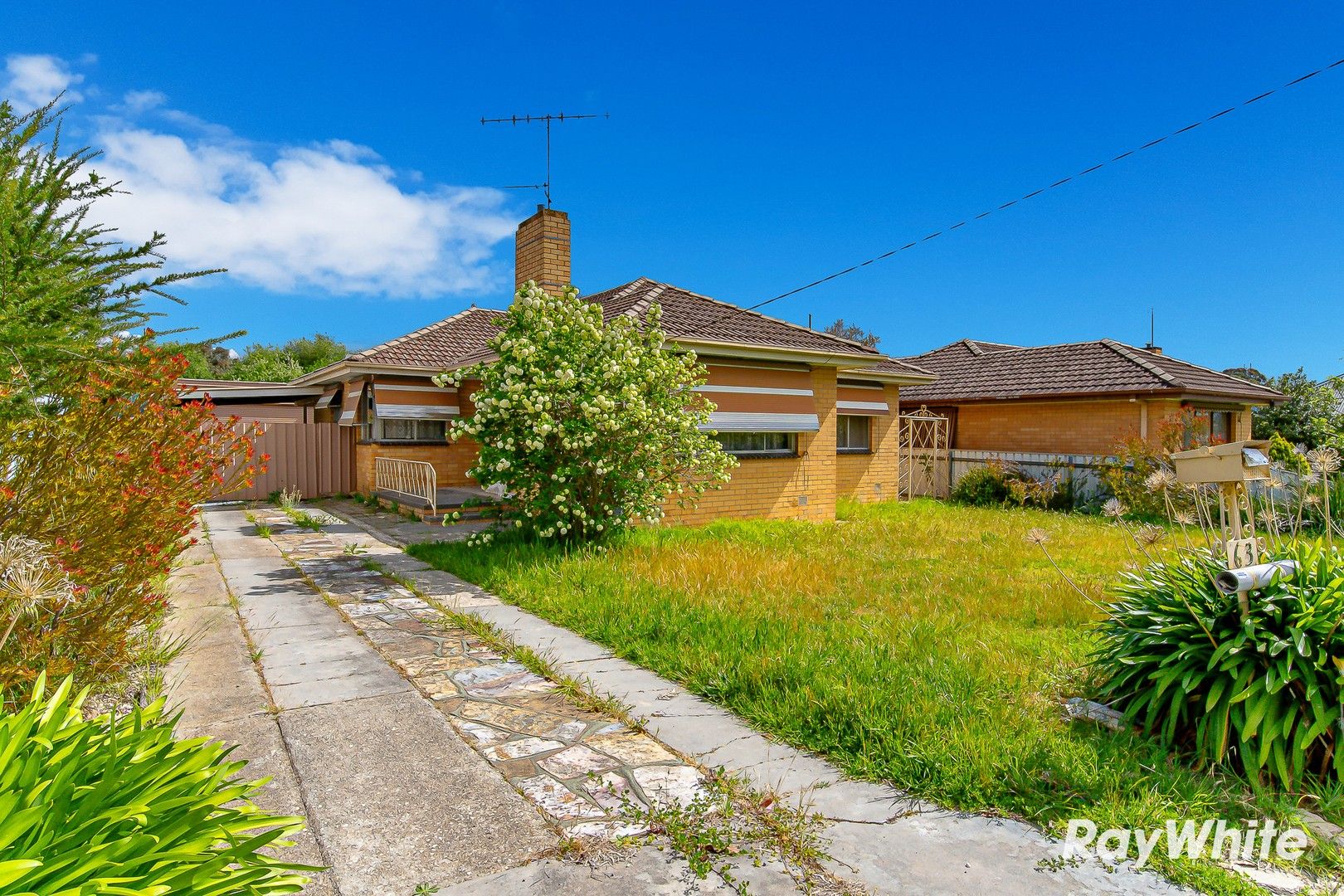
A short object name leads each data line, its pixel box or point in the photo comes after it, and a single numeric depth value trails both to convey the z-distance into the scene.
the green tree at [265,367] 37.91
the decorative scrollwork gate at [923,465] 18.67
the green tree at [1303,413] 20.84
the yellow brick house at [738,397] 12.51
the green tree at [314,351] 46.34
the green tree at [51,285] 4.87
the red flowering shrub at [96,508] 3.89
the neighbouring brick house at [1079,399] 16.45
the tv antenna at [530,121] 13.00
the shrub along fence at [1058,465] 16.11
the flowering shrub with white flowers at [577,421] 8.66
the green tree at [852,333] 54.84
